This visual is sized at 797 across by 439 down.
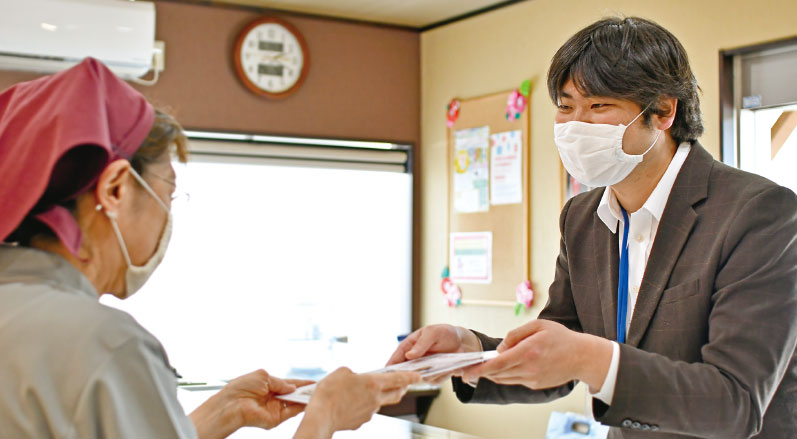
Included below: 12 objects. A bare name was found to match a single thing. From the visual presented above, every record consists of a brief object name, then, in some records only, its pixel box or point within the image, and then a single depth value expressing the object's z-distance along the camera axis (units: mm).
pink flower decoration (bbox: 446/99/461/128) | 4547
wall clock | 4391
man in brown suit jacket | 1430
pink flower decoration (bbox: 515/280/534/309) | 4059
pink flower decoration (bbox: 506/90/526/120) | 4145
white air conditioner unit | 3648
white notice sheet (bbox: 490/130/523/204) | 4180
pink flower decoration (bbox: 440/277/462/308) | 4508
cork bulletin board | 4141
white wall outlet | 4129
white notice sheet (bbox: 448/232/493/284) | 4352
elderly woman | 992
